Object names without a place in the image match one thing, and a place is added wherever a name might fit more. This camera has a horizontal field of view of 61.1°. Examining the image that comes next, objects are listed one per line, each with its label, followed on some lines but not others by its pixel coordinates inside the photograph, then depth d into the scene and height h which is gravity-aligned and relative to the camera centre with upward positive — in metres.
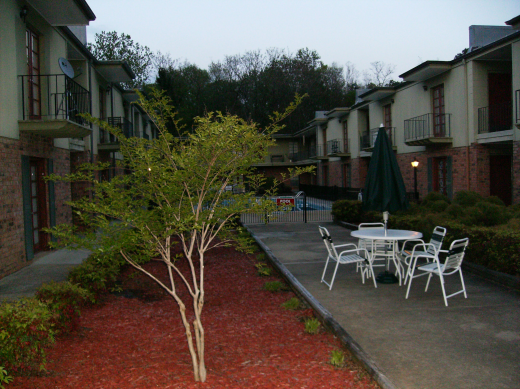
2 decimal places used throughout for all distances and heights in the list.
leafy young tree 4.00 +0.06
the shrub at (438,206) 11.35 -0.55
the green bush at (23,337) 3.26 -1.09
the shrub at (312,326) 4.71 -1.49
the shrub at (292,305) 5.73 -1.52
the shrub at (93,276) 5.88 -1.13
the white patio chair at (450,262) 5.71 -1.05
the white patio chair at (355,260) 6.65 -1.11
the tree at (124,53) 42.62 +13.96
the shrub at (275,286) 6.69 -1.49
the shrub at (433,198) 12.50 -0.37
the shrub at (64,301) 4.57 -1.16
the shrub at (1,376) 2.77 -1.13
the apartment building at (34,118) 7.83 +1.50
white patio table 6.62 -0.77
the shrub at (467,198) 10.83 -0.36
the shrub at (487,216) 8.91 -0.66
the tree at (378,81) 53.94 +13.01
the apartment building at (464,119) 14.66 +2.52
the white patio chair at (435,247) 6.23 -0.92
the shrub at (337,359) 3.86 -1.51
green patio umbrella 7.06 +0.02
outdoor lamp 18.61 +0.10
